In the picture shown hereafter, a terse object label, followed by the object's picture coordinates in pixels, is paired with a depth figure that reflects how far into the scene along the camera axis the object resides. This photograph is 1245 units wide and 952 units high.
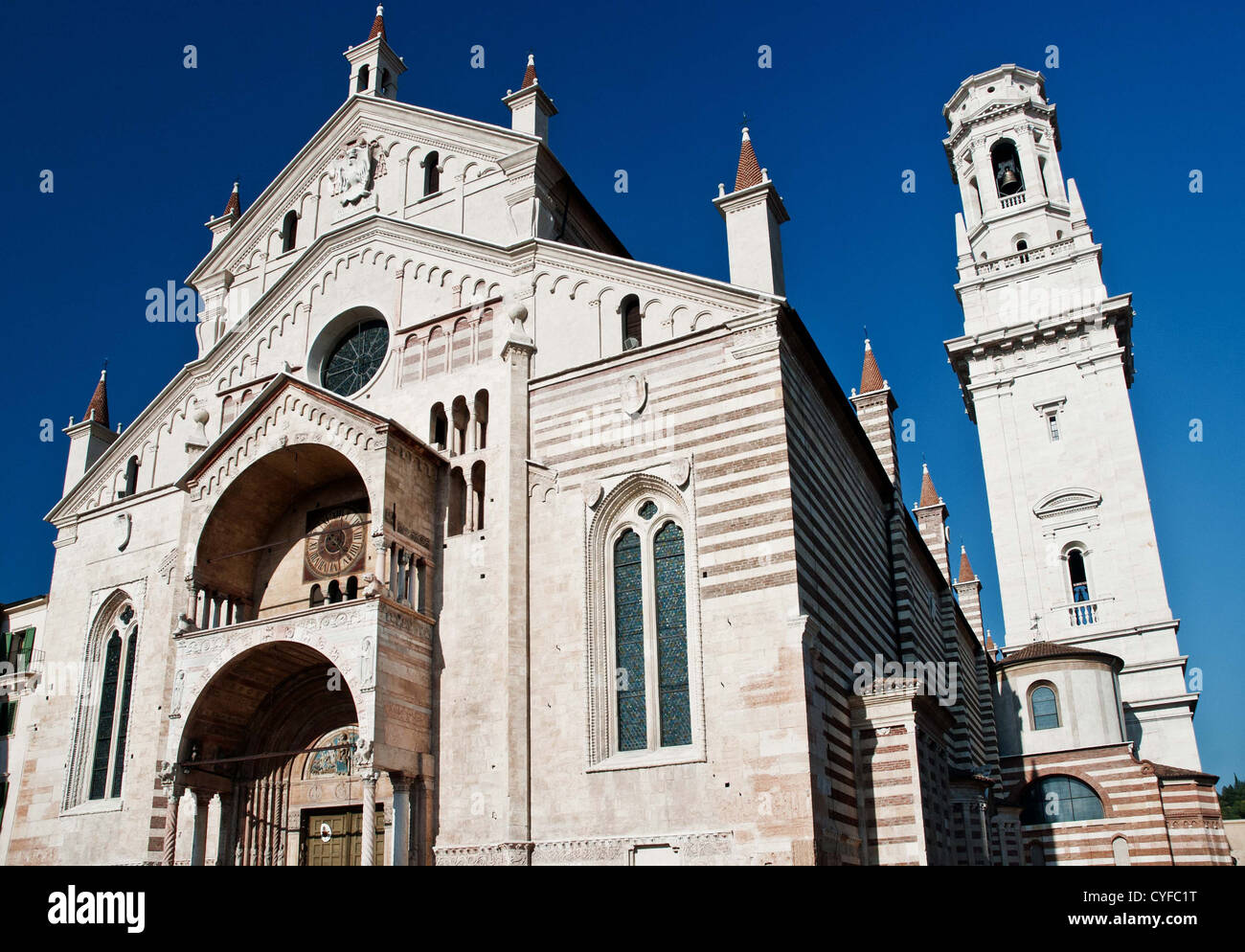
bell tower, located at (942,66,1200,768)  40.44
